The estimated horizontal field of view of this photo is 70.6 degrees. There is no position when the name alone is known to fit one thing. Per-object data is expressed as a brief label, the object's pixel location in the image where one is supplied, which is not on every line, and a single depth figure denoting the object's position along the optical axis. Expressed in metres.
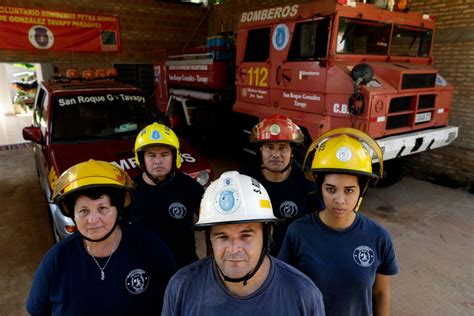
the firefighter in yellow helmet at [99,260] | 1.36
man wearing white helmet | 1.08
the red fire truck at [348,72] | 4.27
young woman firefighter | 1.48
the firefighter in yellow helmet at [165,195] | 2.05
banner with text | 9.48
